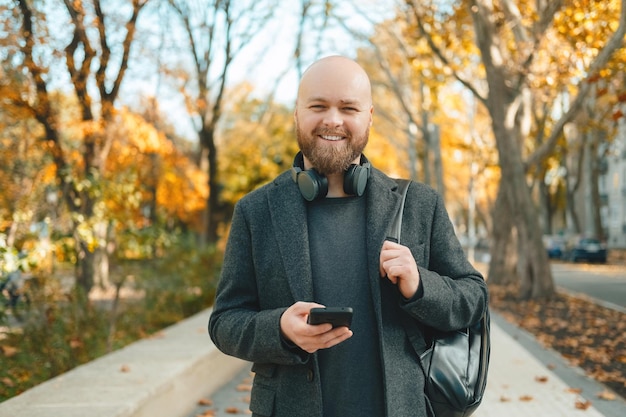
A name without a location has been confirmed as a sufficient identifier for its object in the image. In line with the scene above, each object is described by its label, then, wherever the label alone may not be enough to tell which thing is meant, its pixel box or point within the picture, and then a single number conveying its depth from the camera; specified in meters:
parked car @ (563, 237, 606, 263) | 39.53
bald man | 2.29
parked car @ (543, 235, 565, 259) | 46.78
